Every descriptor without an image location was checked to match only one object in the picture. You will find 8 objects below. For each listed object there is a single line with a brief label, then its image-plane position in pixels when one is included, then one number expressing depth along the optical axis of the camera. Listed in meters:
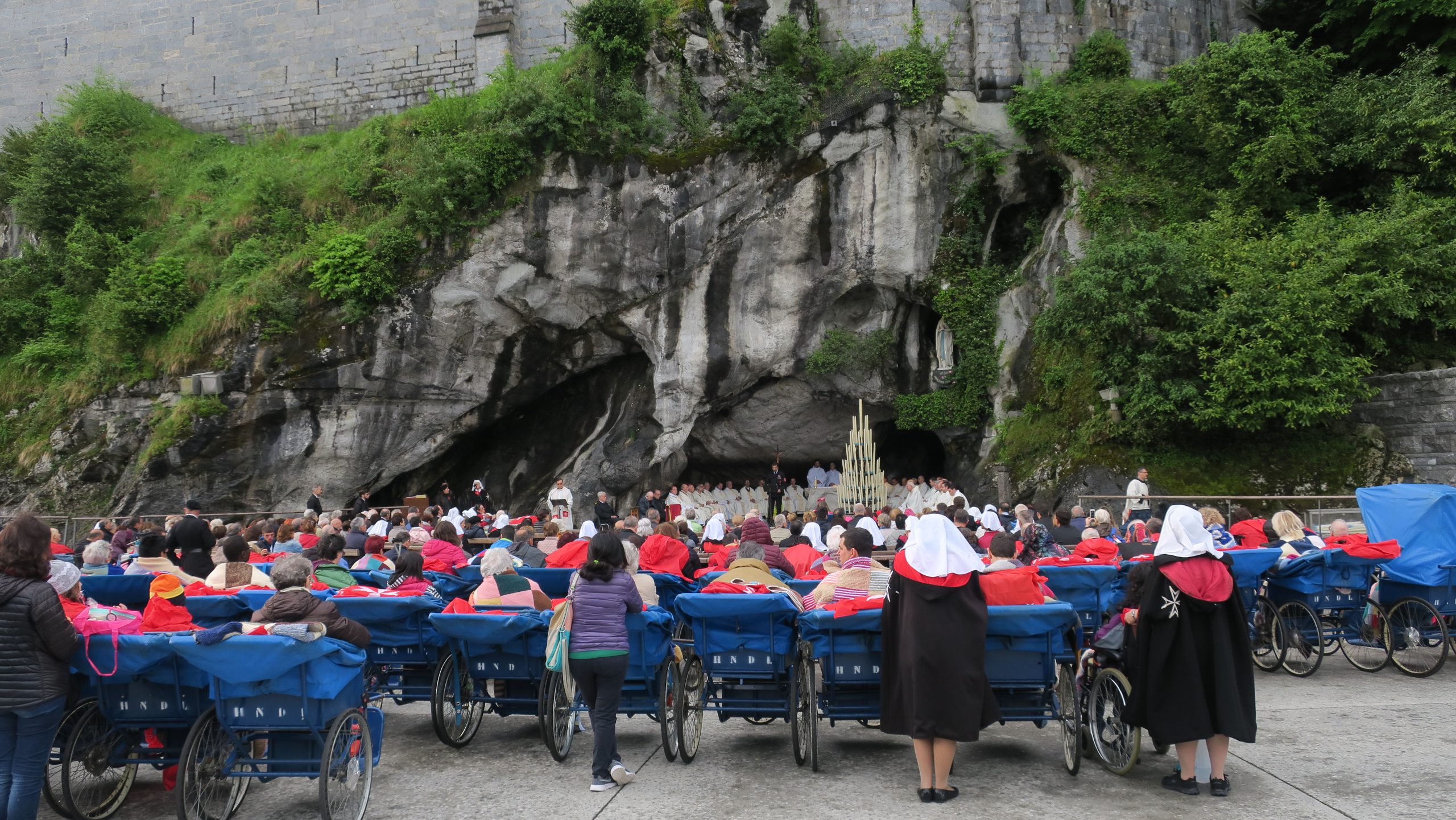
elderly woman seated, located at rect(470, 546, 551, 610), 6.64
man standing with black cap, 9.27
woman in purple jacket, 5.72
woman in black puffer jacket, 4.58
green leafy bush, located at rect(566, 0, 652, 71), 21.27
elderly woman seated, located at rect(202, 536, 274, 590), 7.41
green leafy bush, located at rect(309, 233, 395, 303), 20.88
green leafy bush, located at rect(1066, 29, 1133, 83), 22.28
